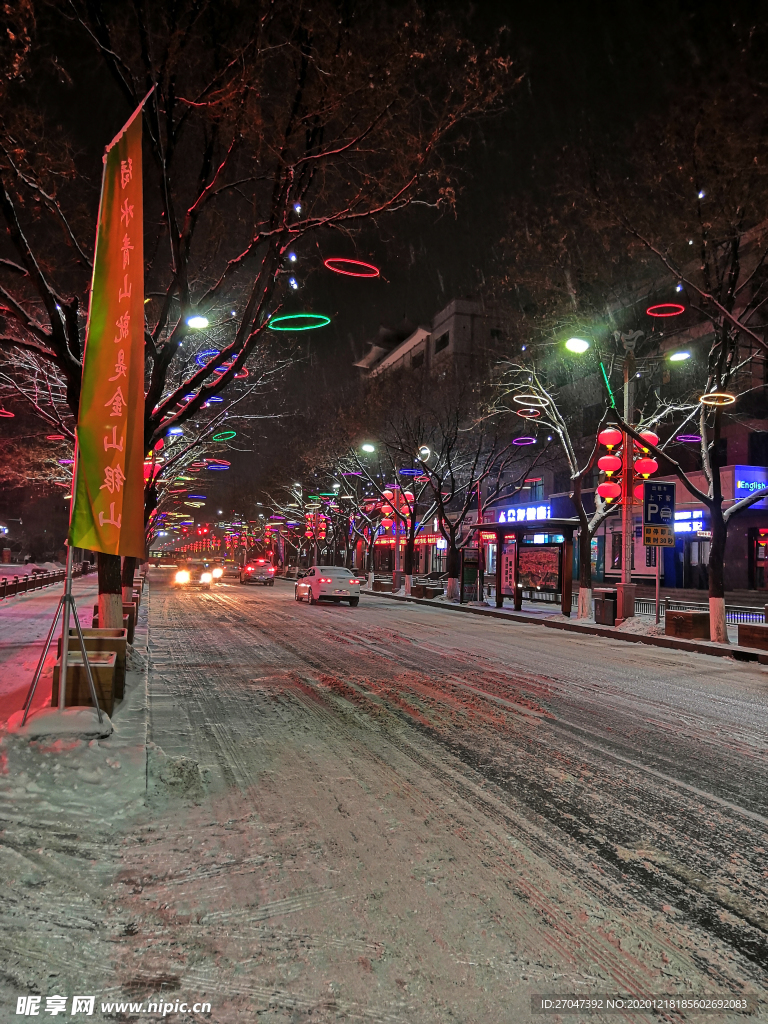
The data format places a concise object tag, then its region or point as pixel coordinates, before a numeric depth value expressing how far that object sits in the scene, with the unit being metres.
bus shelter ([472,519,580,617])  24.42
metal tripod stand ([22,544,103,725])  5.82
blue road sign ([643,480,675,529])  18.72
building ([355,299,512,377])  67.76
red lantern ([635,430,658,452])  18.53
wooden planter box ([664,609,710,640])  16.98
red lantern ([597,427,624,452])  18.72
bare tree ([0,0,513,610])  9.87
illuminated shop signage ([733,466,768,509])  30.36
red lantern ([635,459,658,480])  18.28
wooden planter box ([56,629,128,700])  7.75
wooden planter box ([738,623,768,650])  15.23
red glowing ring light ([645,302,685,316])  16.34
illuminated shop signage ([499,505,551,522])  42.22
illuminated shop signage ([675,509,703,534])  32.12
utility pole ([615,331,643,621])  19.47
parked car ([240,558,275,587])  50.91
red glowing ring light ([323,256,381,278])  12.64
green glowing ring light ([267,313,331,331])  12.39
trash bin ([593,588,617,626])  20.42
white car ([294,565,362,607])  29.23
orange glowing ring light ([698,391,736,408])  15.68
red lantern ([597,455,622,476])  19.37
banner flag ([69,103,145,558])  6.31
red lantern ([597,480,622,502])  20.38
